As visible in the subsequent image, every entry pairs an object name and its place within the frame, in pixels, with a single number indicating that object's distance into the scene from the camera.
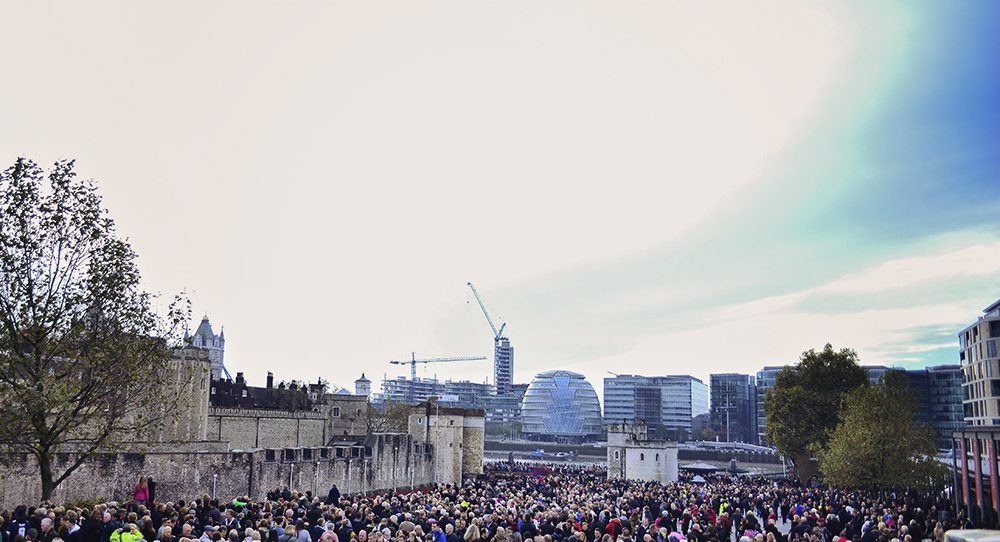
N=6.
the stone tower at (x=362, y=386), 126.94
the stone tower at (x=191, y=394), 47.25
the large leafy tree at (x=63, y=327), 21.36
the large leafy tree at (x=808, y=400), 65.31
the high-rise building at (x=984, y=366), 68.88
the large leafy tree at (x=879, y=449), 46.34
